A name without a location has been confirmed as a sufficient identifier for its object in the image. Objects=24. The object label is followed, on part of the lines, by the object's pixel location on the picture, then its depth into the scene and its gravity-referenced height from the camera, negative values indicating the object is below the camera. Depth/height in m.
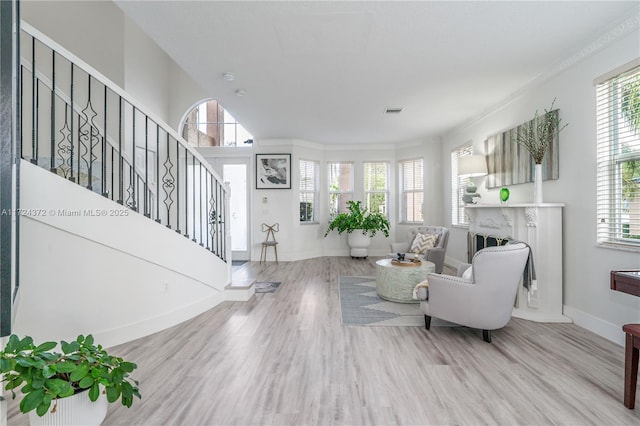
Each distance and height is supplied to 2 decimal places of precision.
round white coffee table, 3.95 -0.83
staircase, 2.37 -0.42
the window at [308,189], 7.50 +0.58
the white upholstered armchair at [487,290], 2.73 -0.68
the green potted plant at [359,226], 7.11 -0.28
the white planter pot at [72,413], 1.51 -0.97
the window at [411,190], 7.36 +0.55
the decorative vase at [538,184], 3.46 +0.32
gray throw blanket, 3.30 -0.63
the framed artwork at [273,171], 7.14 +0.96
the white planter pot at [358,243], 7.17 -0.67
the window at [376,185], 7.79 +0.70
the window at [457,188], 5.89 +0.50
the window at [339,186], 7.81 +0.68
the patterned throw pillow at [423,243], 5.23 -0.49
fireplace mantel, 3.37 -0.47
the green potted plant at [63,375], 1.42 -0.78
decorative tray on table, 4.16 -0.65
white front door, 7.32 +0.32
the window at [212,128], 7.39 +2.00
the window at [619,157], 2.66 +0.50
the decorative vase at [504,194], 4.01 +0.24
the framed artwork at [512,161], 3.53 +0.68
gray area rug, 3.33 -1.13
